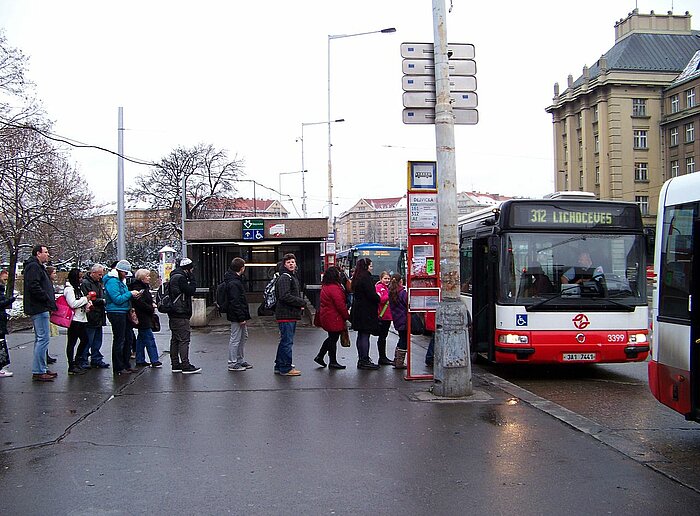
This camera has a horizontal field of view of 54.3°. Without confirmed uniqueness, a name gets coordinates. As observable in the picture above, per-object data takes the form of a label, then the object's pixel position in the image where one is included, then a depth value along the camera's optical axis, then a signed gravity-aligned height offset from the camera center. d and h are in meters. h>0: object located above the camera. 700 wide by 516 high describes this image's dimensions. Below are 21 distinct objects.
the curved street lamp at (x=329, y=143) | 33.68 +6.77
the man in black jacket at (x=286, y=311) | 10.38 -0.69
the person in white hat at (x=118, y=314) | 10.54 -0.71
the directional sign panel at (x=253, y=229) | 20.30 +1.11
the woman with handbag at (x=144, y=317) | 11.12 -0.81
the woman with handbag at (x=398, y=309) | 11.34 -0.76
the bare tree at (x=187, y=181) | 54.47 +6.93
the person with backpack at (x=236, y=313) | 10.66 -0.72
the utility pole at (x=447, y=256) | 8.69 +0.10
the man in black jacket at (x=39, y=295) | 9.48 -0.36
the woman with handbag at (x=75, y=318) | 10.42 -0.75
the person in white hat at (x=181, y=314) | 10.53 -0.72
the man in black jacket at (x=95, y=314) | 10.70 -0.72
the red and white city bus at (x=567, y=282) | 10.27 -0.31
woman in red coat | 10.77 -0.62
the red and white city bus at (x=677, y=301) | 6.02 -0.38
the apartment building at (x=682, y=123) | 50.84 +10.59
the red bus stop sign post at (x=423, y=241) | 9.78 +0.33
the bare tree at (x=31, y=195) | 23.72 +2.92
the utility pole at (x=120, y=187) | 21.33 +2.64
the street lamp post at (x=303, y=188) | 46.97 +5.50
